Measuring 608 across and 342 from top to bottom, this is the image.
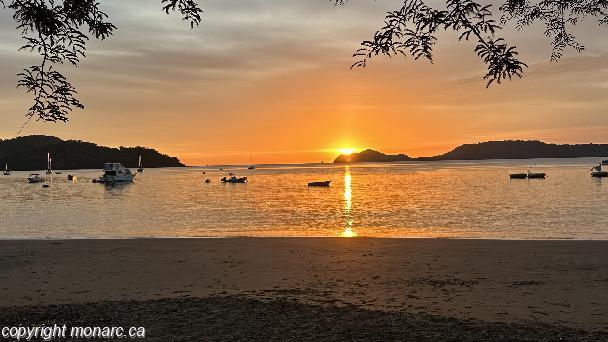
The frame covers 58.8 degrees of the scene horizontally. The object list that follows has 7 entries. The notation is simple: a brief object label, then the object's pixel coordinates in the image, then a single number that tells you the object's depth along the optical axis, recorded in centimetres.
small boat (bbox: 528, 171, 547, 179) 12938
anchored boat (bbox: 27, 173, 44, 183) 14835
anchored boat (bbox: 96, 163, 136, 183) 13538
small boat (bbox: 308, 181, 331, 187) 11794
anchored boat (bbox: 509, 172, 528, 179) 12688
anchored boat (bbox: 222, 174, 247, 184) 13975
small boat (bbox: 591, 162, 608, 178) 12219
